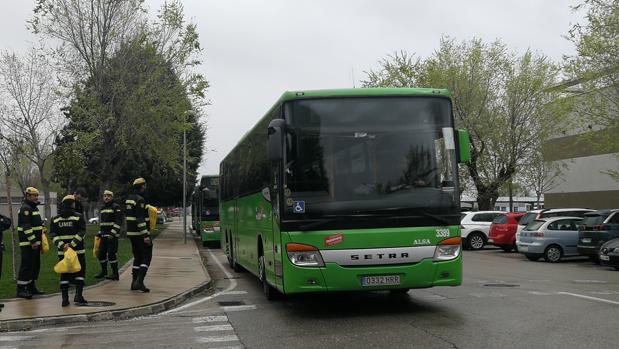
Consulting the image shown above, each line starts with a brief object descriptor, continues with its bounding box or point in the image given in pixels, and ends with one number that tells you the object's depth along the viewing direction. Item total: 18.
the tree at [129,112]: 31.84
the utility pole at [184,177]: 35.65
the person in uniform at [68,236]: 10.73
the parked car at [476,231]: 27.97
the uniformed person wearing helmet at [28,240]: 11.48
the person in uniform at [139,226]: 12.10
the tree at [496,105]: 36.19
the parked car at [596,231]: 18.78
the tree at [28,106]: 36.97
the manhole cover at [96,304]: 10.84
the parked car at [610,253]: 17.19
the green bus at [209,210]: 31.92
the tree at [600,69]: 22.59
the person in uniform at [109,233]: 14.47
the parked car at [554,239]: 20.66
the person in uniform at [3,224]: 10.59
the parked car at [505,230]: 25.27
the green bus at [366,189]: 8.86
